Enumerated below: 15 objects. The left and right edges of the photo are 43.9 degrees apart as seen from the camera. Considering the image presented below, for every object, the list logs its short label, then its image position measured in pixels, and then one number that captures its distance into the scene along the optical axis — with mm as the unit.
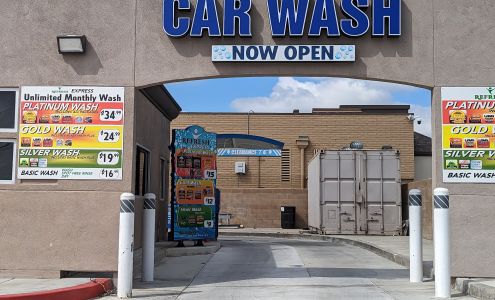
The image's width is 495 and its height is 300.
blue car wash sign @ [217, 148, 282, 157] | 35750
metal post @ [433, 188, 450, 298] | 9922
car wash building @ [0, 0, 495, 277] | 10711
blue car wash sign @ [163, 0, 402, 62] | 10953
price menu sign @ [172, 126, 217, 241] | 17125
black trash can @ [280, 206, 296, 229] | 35438
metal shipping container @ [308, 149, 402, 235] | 25484
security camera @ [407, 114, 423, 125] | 38594
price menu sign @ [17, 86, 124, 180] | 10750
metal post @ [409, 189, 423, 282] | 11250
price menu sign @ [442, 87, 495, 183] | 10742
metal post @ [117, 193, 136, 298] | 9844
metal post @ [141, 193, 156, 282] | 10977
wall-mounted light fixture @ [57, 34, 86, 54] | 10852
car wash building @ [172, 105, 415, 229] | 38406
